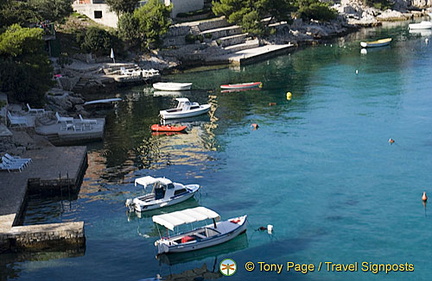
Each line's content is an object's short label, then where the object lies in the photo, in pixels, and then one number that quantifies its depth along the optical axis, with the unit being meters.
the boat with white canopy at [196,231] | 39.31
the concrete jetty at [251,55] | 109.88
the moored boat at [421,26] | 141.38
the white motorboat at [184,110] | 73.88
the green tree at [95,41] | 97.19
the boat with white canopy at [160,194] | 46.80
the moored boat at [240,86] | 88.25
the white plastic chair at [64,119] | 66.00
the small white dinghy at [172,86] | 89.19
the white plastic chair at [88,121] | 66.37
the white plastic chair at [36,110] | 67.94
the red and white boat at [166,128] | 68.12
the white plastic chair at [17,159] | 52.62
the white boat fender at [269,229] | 42.03
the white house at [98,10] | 110.64
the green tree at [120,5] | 108.12
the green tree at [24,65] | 70.38
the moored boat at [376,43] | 118.24
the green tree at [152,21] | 104.00
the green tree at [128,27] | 102.94
